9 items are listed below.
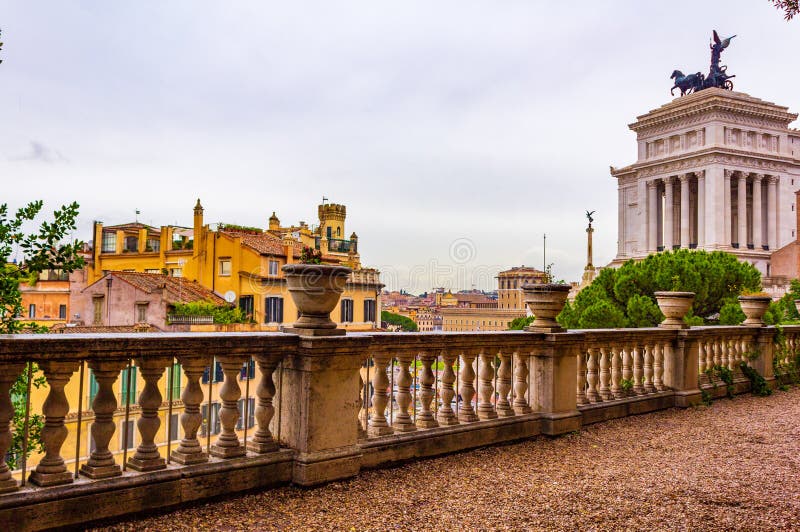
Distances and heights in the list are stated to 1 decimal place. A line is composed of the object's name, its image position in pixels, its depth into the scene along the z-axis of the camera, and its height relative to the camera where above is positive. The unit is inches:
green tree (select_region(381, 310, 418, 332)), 3771.9 -112.6
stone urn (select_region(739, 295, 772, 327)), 461.1 -1.4
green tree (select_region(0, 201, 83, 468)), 214.1 +12.9
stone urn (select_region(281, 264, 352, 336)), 202.2 +1.6
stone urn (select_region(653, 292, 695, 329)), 377.1 -1.3
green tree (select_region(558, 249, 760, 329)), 1010.1 +27.6
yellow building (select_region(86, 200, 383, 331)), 1728.6 +92.9
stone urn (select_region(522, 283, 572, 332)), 288.4 +0.0
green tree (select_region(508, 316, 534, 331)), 1336.1 -43.3
